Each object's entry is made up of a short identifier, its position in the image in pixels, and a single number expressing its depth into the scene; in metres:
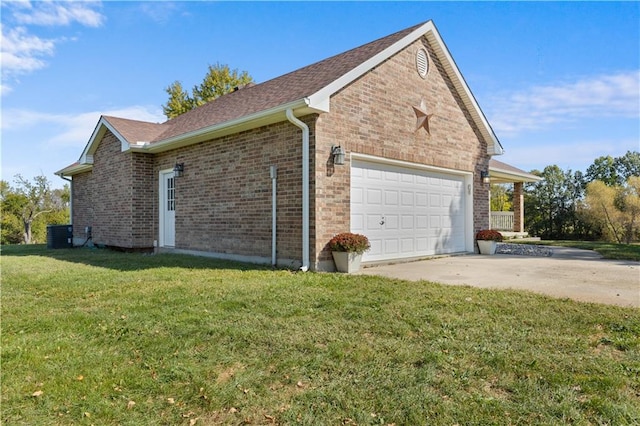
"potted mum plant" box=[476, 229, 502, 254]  11.15
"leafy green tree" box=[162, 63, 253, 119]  28.48
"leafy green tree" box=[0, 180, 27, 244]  28.14
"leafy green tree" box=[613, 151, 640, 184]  33.38
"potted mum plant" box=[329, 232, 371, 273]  7.34
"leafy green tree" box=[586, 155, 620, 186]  33.28
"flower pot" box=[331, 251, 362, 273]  7.37
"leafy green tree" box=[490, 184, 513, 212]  33.69
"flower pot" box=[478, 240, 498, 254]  11.13
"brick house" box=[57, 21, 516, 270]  7.72
